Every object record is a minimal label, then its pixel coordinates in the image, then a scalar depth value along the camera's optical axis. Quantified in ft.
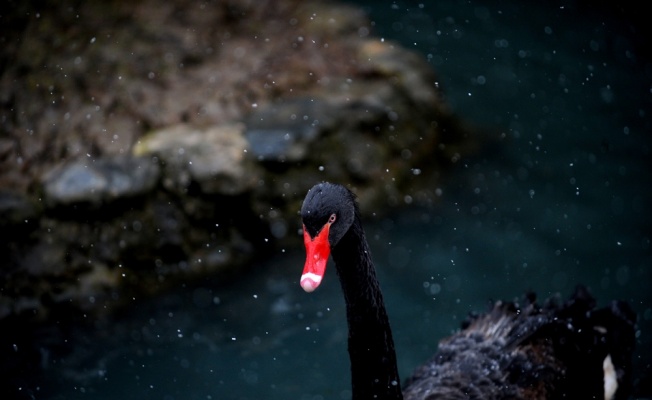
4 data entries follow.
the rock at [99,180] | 31.32
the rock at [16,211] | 30.94
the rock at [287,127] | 32.96
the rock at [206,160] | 32.12
